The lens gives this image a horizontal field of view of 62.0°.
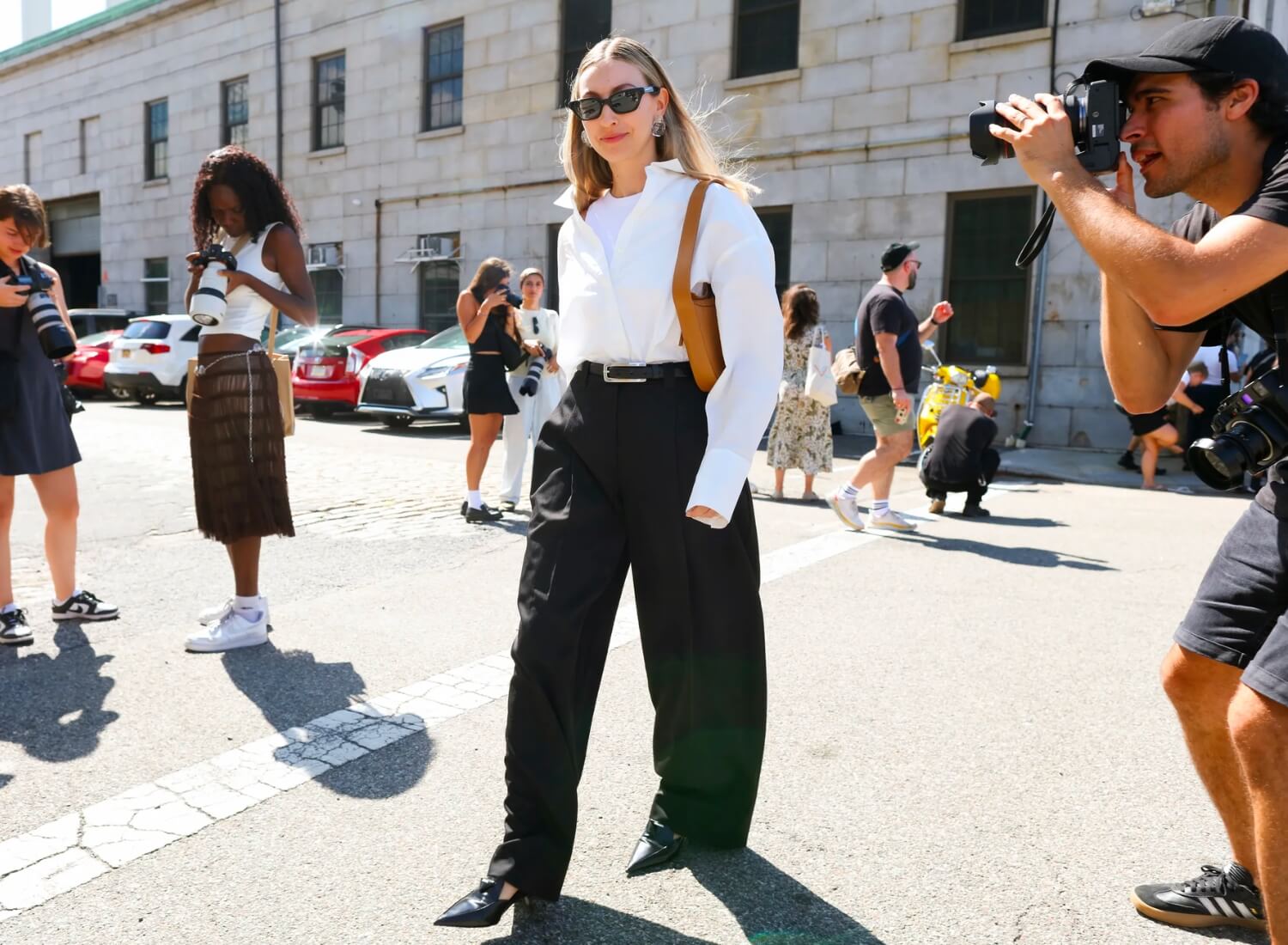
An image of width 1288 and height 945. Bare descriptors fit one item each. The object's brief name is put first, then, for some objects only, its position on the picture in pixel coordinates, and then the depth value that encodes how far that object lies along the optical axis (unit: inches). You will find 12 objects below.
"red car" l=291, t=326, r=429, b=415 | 625.9
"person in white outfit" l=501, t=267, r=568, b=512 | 328.2
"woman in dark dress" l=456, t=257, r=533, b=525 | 315.3
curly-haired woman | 173.2
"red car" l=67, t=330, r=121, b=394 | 780.0
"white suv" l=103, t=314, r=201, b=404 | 700.7
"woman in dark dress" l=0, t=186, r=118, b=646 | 180.2
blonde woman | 96.1
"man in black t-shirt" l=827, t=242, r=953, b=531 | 292.4
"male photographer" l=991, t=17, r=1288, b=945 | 72.7
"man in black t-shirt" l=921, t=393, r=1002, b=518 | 327.6
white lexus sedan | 550.6
